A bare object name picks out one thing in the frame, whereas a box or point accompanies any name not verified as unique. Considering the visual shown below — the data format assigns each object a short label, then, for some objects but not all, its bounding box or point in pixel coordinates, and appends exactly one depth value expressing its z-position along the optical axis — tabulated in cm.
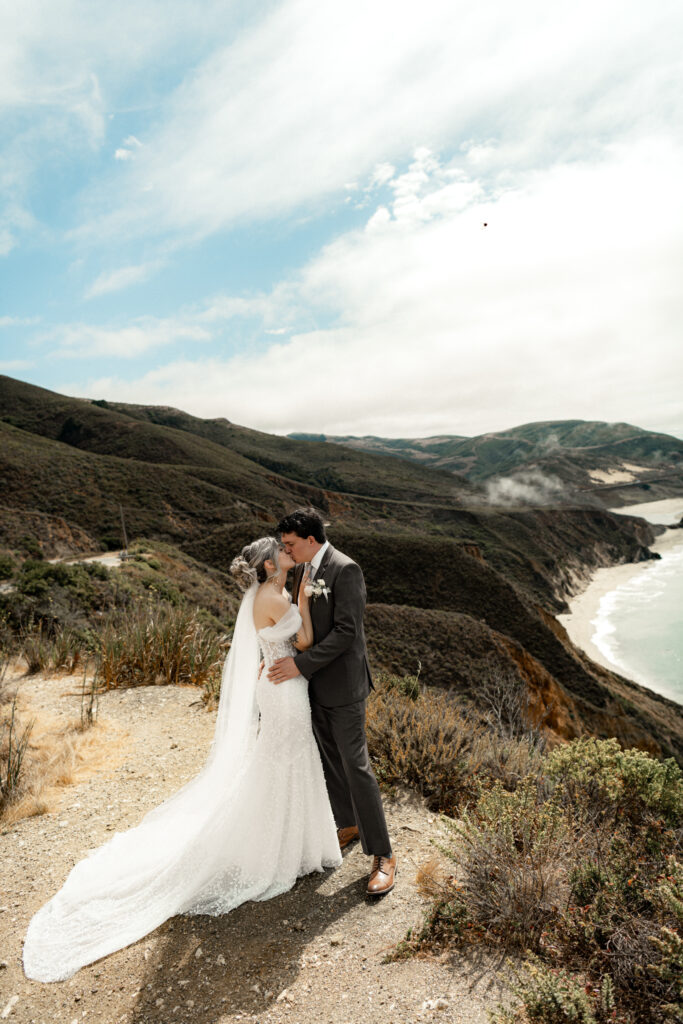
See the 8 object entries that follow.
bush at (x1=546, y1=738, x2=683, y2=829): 403
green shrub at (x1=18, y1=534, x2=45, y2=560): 2406
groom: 282
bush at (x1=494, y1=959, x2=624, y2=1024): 176
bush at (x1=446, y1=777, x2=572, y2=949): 240
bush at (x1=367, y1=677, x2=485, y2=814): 406
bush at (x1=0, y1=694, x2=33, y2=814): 374
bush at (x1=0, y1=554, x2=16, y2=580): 1315
